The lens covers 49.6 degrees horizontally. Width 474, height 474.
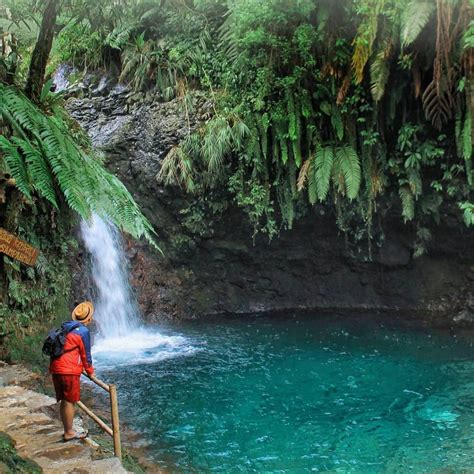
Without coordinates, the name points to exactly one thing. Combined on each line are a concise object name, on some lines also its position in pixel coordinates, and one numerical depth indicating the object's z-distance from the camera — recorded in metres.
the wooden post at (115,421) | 4.42
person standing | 4.34
